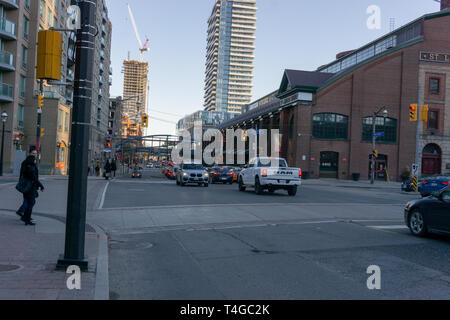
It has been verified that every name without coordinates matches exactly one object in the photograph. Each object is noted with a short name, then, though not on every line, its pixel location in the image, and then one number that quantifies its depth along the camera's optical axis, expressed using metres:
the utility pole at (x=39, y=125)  33.51
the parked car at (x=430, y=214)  9.85
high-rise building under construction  187.15
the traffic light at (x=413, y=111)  35.64
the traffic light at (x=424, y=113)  36.09
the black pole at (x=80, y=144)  6.67
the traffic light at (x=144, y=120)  42.50
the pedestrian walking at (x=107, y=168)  39.53
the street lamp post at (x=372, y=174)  46.17
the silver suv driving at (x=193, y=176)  31.05
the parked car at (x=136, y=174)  50.84
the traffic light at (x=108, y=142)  49.12
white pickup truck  23.03
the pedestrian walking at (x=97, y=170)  49.55
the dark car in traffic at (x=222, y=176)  39.12
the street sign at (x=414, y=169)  33.84
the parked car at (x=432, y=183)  26.14
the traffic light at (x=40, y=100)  32.63
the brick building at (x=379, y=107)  53.09
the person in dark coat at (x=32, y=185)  10.91
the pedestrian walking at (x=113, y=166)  40.69
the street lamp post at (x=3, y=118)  34.72
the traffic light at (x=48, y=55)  6.70
